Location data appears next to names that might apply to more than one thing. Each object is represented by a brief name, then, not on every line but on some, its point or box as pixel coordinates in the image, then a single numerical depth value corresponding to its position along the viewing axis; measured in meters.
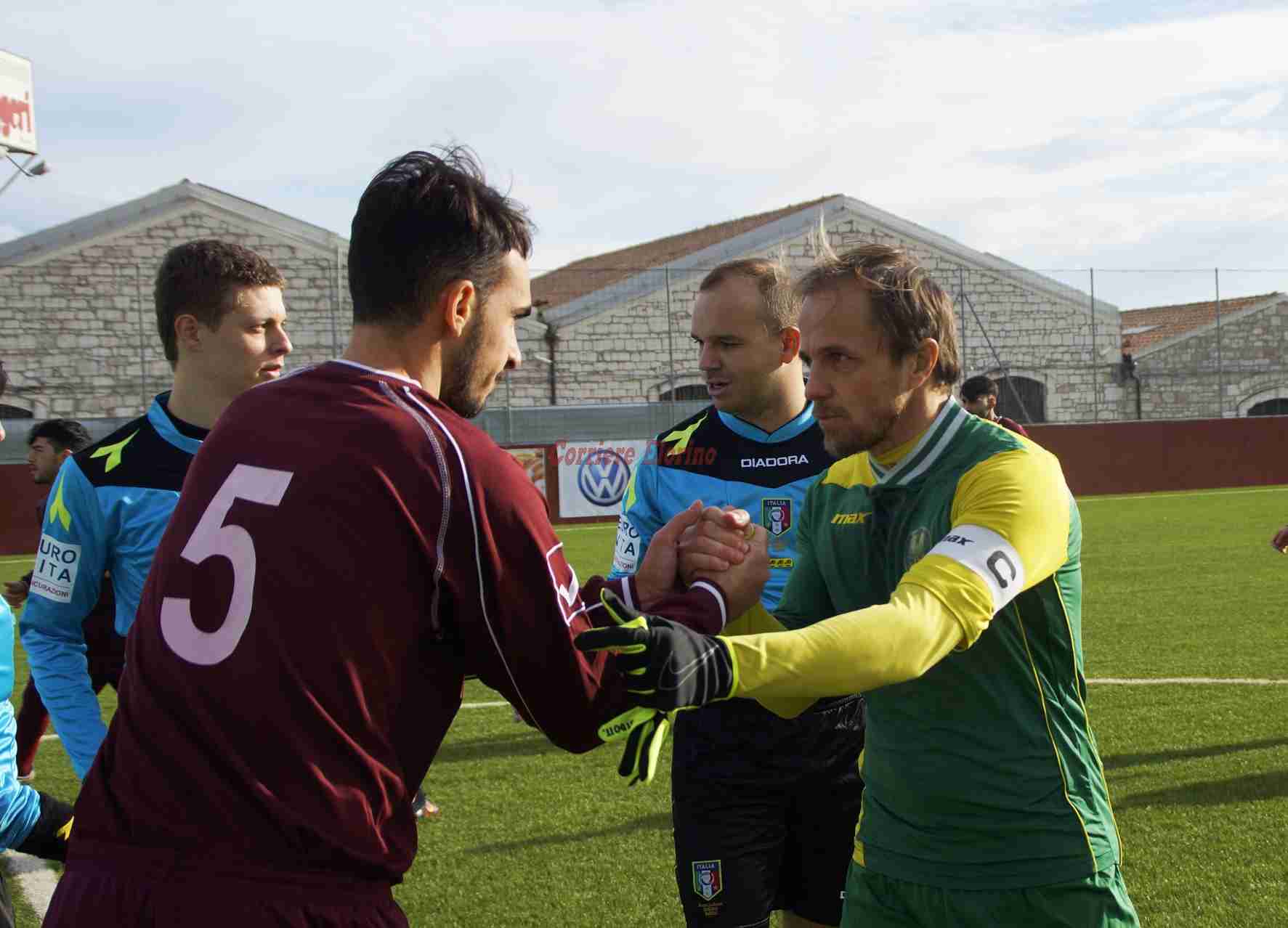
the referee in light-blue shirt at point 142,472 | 3.91
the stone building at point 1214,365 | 34.66
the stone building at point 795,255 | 31.89
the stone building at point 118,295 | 28.62
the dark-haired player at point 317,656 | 1.93
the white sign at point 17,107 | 29.97
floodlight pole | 28.66
